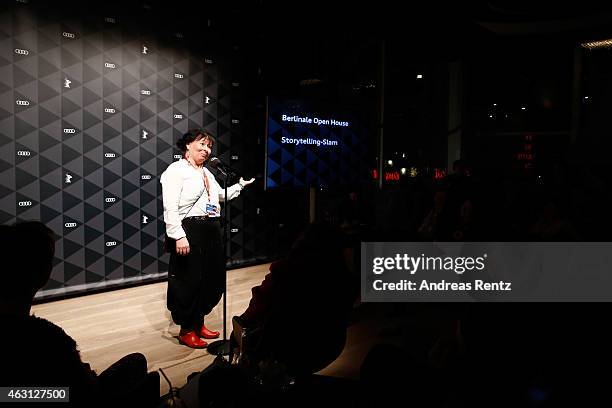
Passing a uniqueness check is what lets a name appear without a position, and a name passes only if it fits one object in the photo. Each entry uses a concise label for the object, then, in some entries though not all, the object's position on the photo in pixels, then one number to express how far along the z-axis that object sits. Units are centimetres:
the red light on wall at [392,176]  721
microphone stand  333
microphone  320
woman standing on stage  334
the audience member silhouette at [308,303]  218
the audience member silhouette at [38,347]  119
